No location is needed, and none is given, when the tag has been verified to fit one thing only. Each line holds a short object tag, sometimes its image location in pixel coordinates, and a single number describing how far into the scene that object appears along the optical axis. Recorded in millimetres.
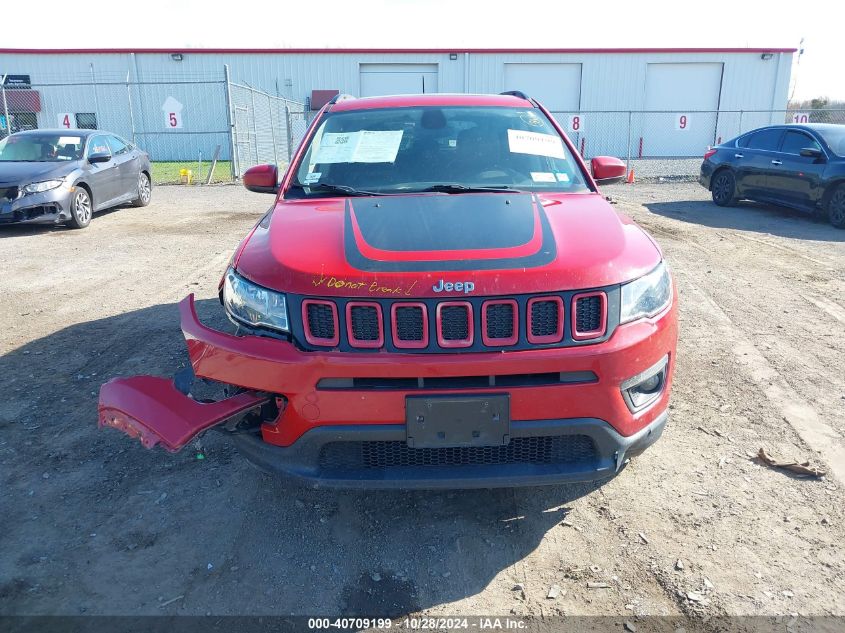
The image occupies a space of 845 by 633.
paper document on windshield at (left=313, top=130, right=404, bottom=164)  3865
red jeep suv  2436
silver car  9453
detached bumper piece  2510
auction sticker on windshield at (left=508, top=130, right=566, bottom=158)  3938
